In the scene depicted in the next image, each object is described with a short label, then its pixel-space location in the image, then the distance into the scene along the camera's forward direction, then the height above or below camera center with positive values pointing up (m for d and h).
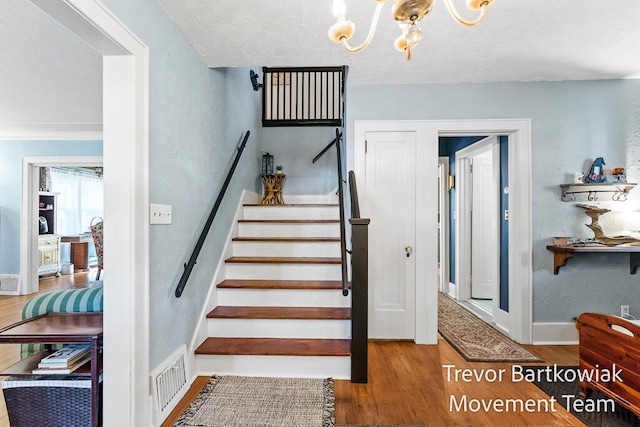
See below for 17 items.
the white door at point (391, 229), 3.02 -0.14
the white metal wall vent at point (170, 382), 1.76 -1.00
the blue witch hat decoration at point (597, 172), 2.82 +0.38
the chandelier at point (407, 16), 1.16 +0.76
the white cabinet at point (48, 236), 6.08 -0.40
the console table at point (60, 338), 1.54 -0.60
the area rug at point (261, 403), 1.78 -1.16
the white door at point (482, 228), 4.36 -0.19
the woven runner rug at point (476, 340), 2.62 -1.20
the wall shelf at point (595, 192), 2.82 +0.20
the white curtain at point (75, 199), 7.16 +0.42
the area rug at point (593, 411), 1.80 -1.20
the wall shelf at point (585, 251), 2.67 -0.32
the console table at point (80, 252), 7.14 -0.83
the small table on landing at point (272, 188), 4.43 +0.38
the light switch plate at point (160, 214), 1.72 +0.01
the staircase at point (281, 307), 2.24 -0.78
